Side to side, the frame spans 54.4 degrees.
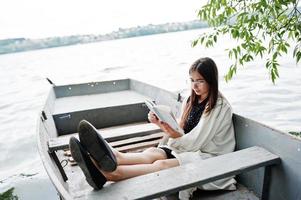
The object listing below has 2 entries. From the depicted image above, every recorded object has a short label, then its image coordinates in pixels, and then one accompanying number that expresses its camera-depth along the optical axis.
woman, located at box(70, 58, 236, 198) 2.48
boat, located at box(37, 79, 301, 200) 2.24
